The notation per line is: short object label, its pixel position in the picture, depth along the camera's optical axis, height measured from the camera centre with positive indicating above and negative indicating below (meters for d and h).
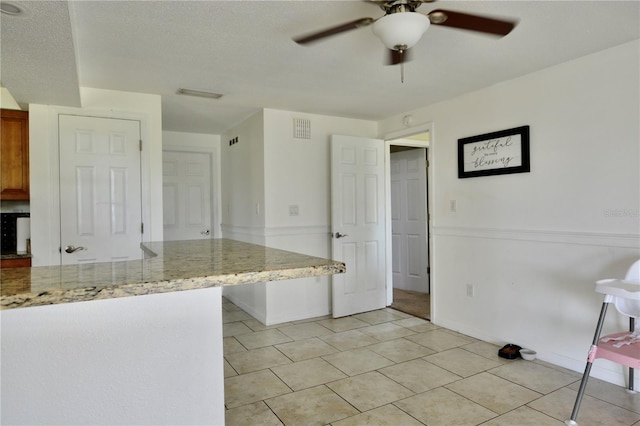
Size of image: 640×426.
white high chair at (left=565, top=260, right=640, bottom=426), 1.94 -0.73
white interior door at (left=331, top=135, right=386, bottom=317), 4.22 -0.12
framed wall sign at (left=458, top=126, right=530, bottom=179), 3.08 +0.48
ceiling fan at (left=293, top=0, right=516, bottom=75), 1.71 +0.85
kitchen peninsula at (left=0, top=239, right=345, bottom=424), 1.02 -0.36
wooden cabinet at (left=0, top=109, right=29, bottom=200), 3.12 +0.50
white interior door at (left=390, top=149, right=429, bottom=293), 5.27 -0.12
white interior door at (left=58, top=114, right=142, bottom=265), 3.21 +0.22
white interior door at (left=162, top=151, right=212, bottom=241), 5.01 +0.26
